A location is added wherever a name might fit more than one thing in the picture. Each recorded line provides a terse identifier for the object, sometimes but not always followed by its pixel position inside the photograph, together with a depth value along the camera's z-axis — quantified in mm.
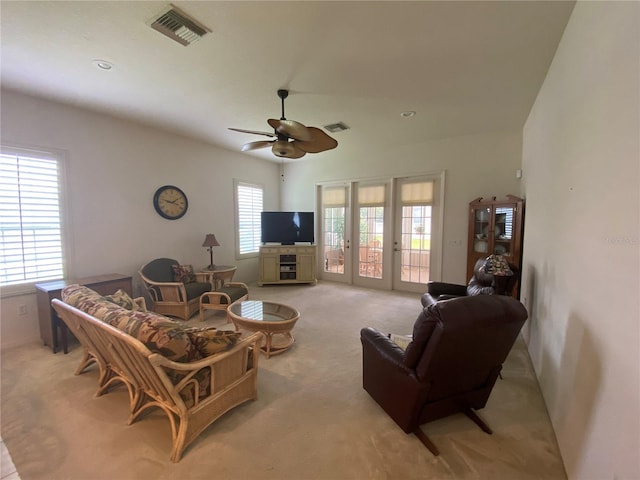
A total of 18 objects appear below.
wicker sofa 1631
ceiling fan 2521
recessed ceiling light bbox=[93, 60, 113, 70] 2492
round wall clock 4395
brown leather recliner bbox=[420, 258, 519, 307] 2840
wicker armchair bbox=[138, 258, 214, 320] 3813
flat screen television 5914
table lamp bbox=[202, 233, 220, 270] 4750
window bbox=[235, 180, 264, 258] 5828
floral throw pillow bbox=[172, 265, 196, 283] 4227
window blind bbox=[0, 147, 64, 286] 3006
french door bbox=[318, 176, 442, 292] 5180
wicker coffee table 2846
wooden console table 2941
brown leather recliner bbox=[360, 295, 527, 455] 1524
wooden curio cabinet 3869
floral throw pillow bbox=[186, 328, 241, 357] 1820
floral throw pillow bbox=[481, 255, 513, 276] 2732
